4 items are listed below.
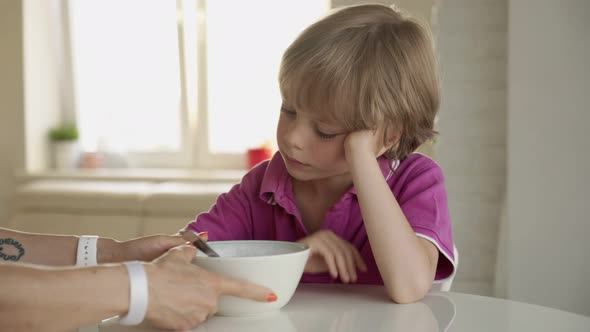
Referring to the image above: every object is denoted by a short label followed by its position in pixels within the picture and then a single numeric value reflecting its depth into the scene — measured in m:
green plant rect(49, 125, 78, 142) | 4.17
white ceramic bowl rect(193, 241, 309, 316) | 0.95
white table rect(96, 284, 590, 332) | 0.93
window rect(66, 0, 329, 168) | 3.98
